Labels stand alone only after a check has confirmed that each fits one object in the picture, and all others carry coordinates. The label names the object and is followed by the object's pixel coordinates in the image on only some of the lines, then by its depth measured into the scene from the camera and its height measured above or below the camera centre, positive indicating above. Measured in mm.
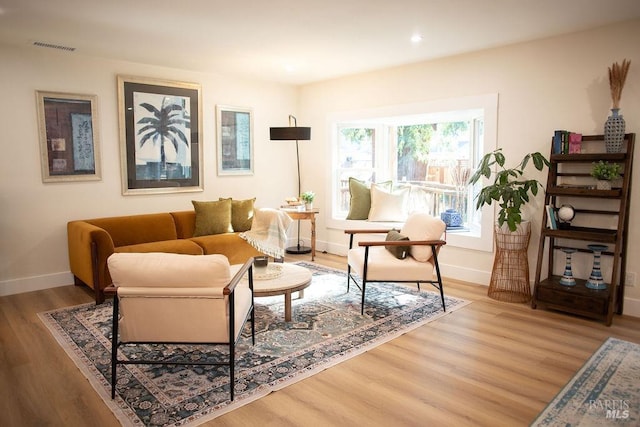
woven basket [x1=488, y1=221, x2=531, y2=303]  4414 -991
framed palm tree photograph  5266 +351
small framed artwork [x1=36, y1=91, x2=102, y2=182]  4695 +291
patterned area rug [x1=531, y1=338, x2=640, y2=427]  2395 -1322
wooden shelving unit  3730 -555
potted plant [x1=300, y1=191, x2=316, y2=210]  6242 -463
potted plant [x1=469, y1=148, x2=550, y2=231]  4152 -203
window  5082 +180
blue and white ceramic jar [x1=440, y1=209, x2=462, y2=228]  5625 -653
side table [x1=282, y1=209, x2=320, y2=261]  6113 -699
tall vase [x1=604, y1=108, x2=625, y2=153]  3705 +284
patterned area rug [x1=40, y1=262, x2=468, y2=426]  2543 -1315
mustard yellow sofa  4270 -823
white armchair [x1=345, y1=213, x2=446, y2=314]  3980 -845
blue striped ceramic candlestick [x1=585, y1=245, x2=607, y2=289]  3922 -926
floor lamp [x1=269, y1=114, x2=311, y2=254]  5727 +401
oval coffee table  3542 -947
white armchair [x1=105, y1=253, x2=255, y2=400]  2473 -755
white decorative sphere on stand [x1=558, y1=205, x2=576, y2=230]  4023 -437
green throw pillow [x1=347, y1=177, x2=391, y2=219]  6281 -478
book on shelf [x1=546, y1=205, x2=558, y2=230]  4102 -456
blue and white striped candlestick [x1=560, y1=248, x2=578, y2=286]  4059 -966
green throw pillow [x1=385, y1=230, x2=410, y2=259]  4160 -757
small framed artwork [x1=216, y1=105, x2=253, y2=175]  6102 +343
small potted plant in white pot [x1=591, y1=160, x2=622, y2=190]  3742 -53
